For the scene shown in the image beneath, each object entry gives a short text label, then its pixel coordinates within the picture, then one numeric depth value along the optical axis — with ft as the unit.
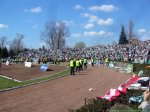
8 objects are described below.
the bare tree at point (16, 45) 200.98
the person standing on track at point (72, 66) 53.42
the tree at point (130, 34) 144.85
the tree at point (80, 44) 230.07
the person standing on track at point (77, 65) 60.94
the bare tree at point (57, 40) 193.27
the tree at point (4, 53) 143.32
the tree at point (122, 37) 150.15
